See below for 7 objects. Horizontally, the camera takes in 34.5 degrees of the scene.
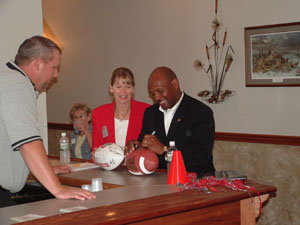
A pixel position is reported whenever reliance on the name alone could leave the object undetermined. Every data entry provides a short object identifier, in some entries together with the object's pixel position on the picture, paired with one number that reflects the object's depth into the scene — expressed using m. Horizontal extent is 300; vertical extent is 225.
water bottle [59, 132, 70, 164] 4.11
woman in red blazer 4.44
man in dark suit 3.58
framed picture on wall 5.07
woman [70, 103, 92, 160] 5.52
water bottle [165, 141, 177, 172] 3.31
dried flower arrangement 5.66
